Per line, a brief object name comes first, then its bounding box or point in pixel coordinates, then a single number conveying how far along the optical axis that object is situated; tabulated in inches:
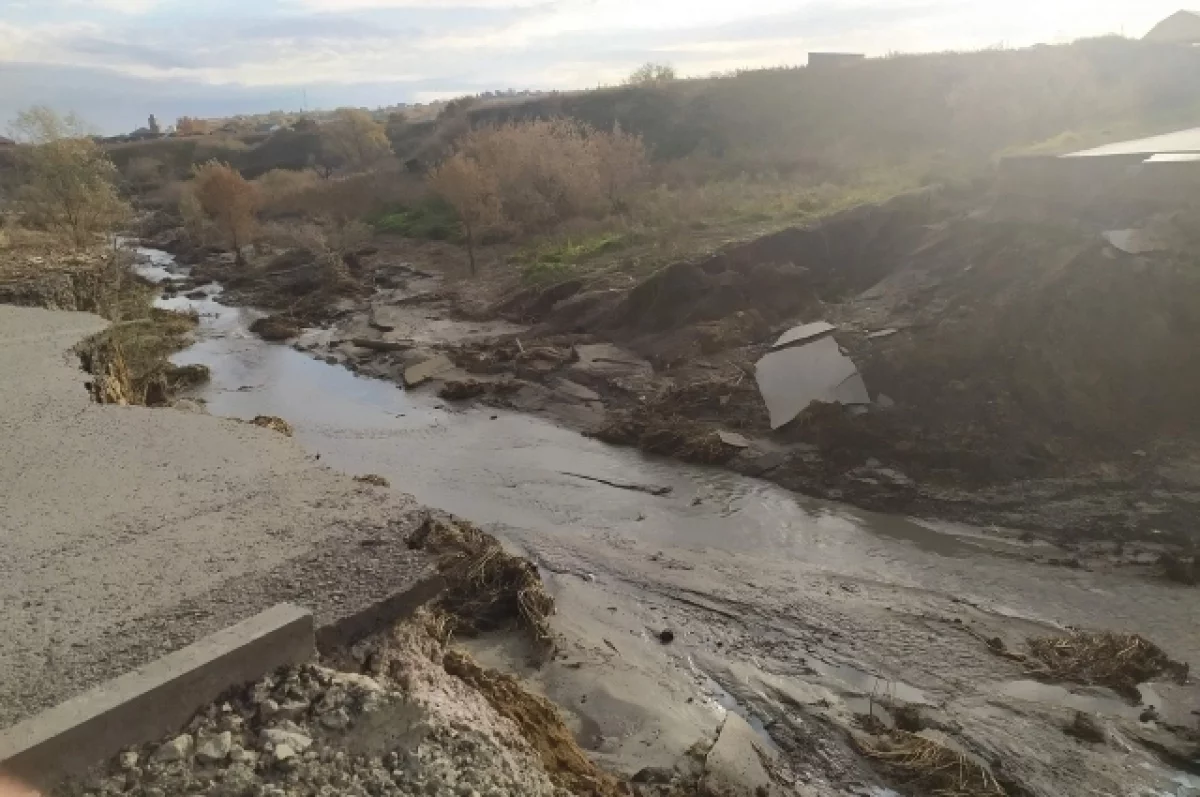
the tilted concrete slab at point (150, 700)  124.7
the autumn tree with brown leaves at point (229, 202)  1198.3
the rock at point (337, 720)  142.9
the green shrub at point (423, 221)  1191.6
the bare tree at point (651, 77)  1857.8
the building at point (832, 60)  1684.3
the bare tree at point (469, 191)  953.5
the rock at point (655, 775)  205.8
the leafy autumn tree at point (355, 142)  2149.4
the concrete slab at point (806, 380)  469.4
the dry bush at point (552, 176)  1051.3
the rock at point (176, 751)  131.0
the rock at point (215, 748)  131.7
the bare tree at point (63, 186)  909.8
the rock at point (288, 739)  136.3
